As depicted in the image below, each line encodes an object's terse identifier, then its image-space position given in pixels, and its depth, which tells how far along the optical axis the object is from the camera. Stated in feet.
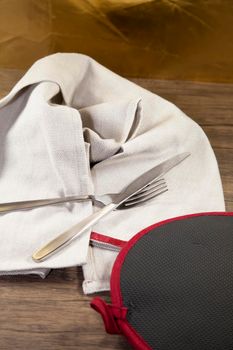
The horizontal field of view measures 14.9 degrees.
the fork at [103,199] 3.07
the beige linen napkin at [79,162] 3.02
